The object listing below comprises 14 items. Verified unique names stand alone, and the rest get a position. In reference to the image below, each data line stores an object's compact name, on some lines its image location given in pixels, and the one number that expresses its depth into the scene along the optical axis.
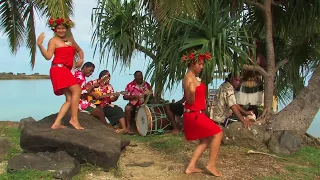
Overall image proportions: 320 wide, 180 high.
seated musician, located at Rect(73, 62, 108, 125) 7.85
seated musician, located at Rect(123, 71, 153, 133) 8.59
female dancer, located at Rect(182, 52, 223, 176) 4.99
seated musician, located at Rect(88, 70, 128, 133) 8.34
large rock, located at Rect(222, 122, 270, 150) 6.50
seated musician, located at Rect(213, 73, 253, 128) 6.88
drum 8.04
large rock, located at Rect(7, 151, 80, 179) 4.74
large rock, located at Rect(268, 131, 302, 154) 6.32
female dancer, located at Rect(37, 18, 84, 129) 5.46
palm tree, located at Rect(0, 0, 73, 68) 12.98
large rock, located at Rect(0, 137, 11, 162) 5.84
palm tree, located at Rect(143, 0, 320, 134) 6.77
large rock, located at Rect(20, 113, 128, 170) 5.09
